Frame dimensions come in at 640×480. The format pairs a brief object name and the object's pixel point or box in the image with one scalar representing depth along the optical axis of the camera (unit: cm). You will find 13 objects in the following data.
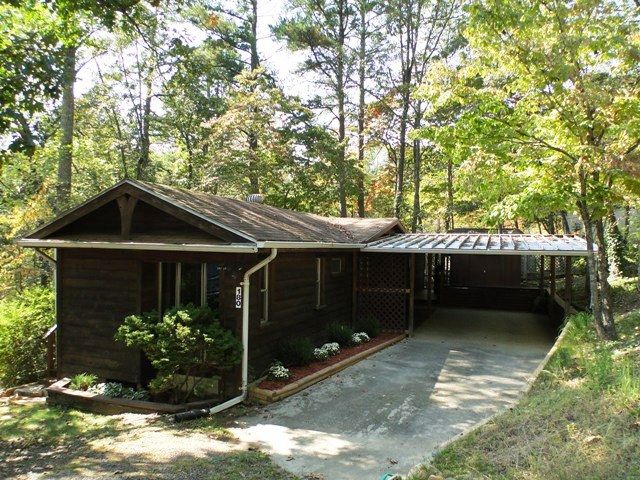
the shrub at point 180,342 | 677
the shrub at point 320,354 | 927
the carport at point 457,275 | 1155
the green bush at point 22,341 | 923
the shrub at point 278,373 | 789
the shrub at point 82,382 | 813
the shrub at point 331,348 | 971
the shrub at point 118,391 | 770
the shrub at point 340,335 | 1064
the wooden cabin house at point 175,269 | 748
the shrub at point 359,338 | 1092
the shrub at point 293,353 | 862
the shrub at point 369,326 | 1193
